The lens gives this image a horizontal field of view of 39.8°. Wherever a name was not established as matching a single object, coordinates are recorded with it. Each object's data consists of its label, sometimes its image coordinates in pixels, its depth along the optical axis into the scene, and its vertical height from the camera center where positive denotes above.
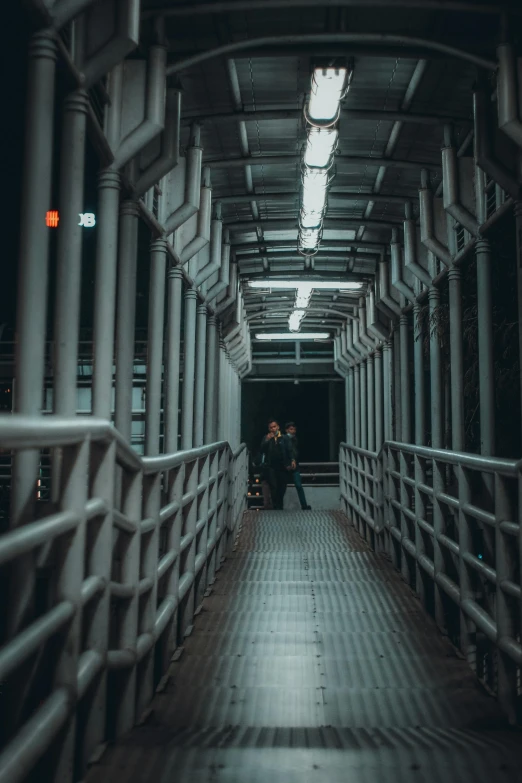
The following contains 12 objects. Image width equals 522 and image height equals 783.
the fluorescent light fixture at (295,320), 15.20 +2.53
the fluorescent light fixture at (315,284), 11.89 +2.54
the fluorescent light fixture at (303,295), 12.29 +2.54
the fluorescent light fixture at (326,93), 5.29 +2.60
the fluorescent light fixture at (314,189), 7.14 +2.57
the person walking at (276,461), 13.40 -0.48
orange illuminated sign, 7.43 +2.33
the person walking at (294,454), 13.42 -0.35
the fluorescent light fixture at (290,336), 17.83 +2.50
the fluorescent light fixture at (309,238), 9.02 +2.54
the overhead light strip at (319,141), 5.37 +2.57
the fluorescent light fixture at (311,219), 8.34 +2.55
